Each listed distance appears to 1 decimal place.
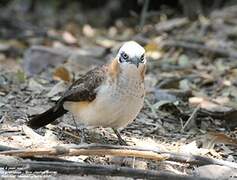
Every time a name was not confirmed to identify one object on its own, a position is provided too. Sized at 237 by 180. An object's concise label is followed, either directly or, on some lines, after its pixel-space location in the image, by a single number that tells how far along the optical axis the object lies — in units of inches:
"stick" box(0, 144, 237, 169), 265.9
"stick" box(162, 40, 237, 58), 529.3
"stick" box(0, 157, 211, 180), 243.8
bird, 301.0
